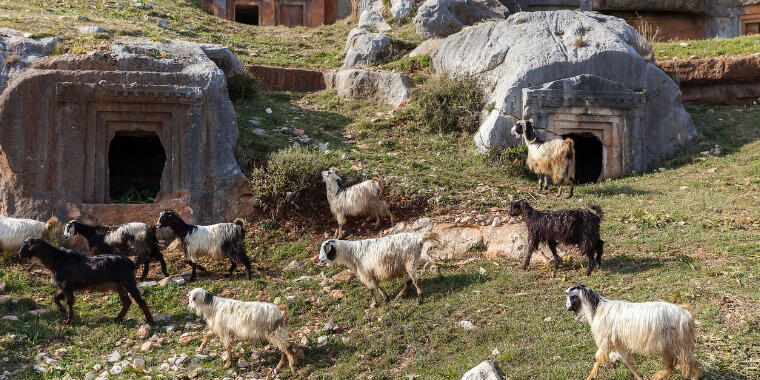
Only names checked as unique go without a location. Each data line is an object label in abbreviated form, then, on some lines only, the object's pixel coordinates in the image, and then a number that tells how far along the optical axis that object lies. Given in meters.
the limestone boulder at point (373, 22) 24.30
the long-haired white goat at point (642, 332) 7.90
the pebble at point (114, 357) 10.03
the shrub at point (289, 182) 14.58
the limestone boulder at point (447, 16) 23.48
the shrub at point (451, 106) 17.94
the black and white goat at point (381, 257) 11.02
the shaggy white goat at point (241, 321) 9.62
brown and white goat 15.05
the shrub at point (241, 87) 18.58
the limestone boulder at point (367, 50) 22.00
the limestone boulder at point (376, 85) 19.66
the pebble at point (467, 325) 9.81
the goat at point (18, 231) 13.07
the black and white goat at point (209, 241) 12.51
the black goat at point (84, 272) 11.00
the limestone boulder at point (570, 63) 17.53
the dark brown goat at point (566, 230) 11.09
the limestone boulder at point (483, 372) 8.36
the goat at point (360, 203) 13.86
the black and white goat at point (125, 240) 12.75
